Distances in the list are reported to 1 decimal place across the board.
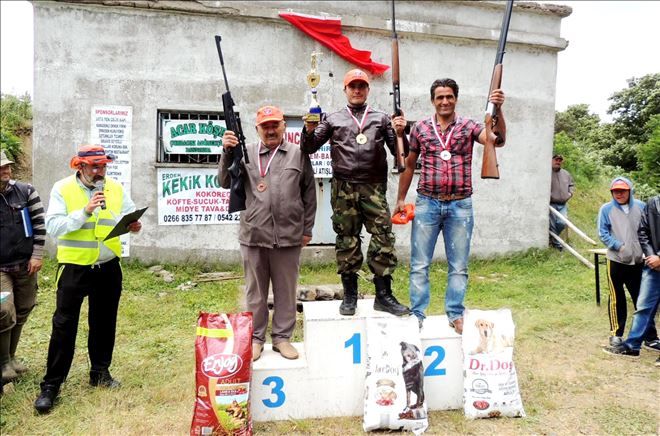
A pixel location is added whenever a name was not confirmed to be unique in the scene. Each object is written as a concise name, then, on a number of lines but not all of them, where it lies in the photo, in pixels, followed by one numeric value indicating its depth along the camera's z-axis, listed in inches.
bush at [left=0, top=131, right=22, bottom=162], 399.2
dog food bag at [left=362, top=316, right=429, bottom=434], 138.7
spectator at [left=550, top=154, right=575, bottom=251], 393.1
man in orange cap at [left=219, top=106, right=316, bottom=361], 148.2
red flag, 321.1
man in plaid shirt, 155.0
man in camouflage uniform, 151.3
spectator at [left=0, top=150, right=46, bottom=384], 161.2
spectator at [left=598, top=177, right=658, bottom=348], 214.4
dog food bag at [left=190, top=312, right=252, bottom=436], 129.3
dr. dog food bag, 145.9
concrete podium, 145.6
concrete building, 300.5
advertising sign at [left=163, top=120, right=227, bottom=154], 316.2
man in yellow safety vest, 149.6
